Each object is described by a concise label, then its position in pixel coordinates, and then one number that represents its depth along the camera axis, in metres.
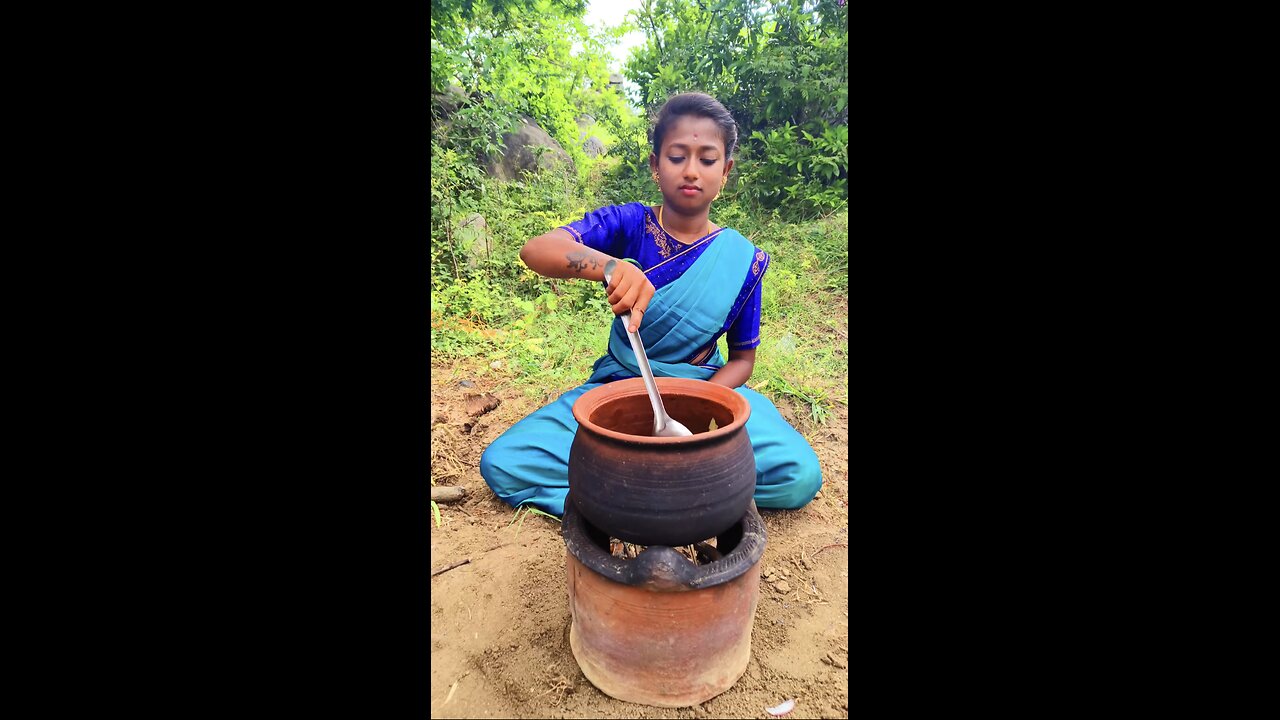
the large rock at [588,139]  5.26
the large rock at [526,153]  5.67
